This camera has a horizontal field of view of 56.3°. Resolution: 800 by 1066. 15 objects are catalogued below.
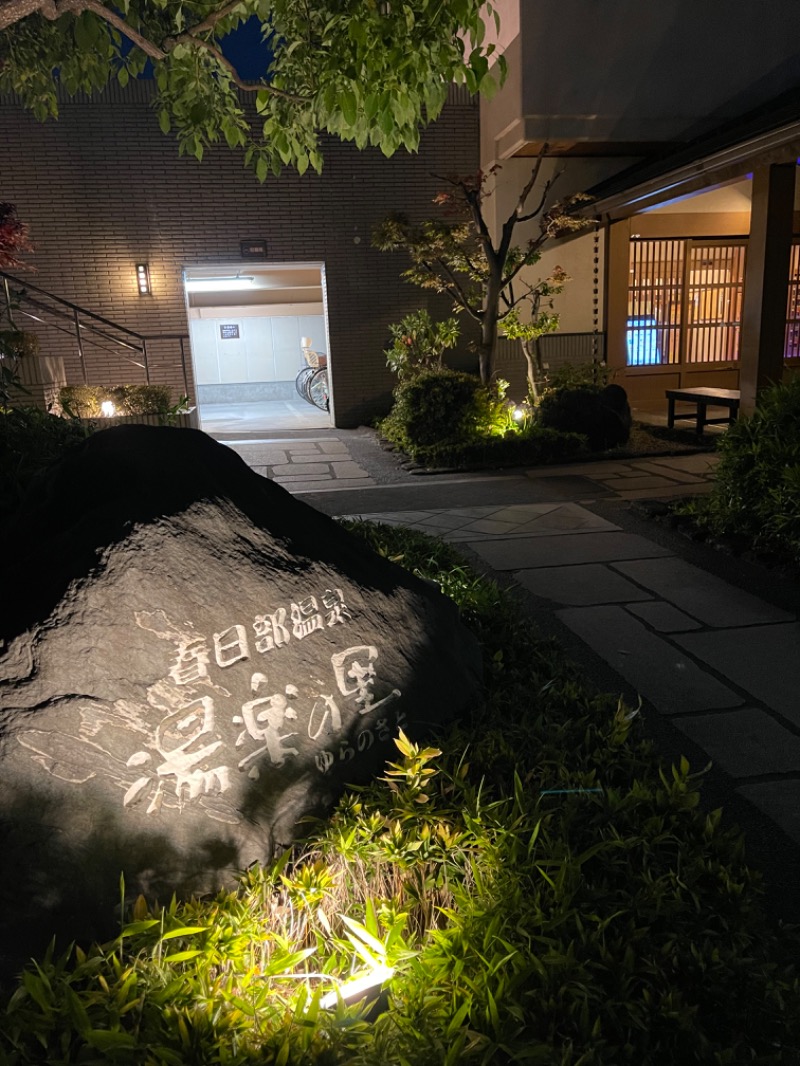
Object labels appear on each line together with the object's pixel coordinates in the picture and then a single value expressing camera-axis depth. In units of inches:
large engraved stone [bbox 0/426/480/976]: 72.1
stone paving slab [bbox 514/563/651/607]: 185.4
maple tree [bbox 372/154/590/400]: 398.9
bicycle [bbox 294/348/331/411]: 701.9
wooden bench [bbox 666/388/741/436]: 383.9
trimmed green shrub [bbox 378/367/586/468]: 366.0
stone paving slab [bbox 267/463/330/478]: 369.7
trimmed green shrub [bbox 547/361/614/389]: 414.0
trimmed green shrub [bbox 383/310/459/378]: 471.5
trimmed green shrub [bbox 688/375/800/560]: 205.6
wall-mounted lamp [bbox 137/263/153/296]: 496.7
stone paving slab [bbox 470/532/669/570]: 215.3
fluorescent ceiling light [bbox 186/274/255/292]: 651.6
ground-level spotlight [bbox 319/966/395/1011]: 69.1
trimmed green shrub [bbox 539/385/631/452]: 384.8
